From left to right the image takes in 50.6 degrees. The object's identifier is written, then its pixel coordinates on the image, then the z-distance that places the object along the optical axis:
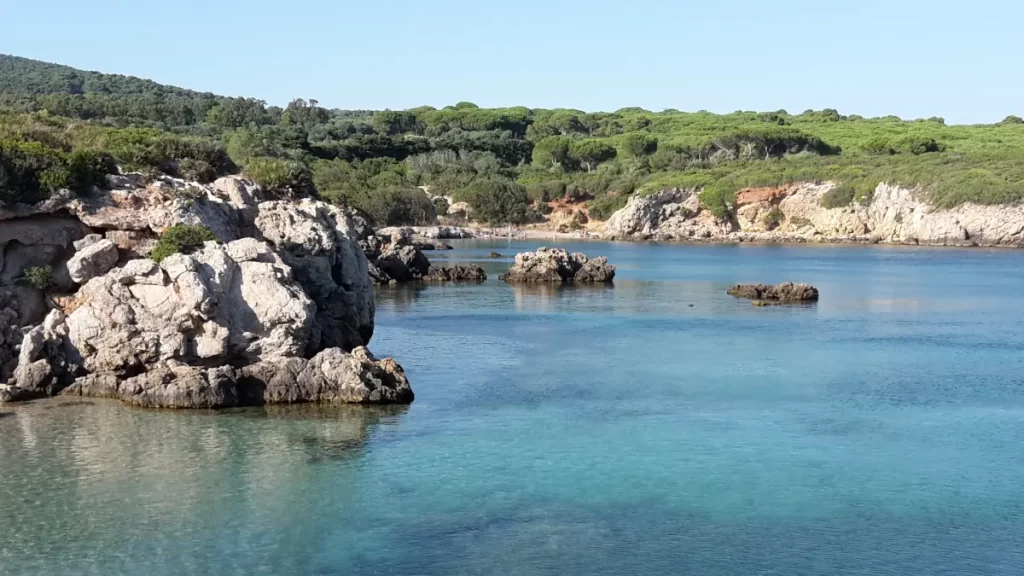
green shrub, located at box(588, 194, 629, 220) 127.62
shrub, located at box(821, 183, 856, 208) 115.25
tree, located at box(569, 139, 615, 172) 145.75
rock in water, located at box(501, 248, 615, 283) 61.53
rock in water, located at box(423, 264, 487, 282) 63.28
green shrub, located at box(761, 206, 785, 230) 121.12
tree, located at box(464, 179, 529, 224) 127.62
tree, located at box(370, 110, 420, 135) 165.00
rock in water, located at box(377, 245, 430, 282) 61.97
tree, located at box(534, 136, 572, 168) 146.75
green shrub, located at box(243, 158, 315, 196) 33.97
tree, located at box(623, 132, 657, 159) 145.75
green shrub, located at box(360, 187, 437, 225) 111.69
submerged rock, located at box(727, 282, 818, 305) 52.16
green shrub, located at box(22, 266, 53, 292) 25.39
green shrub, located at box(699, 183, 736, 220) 120.56
